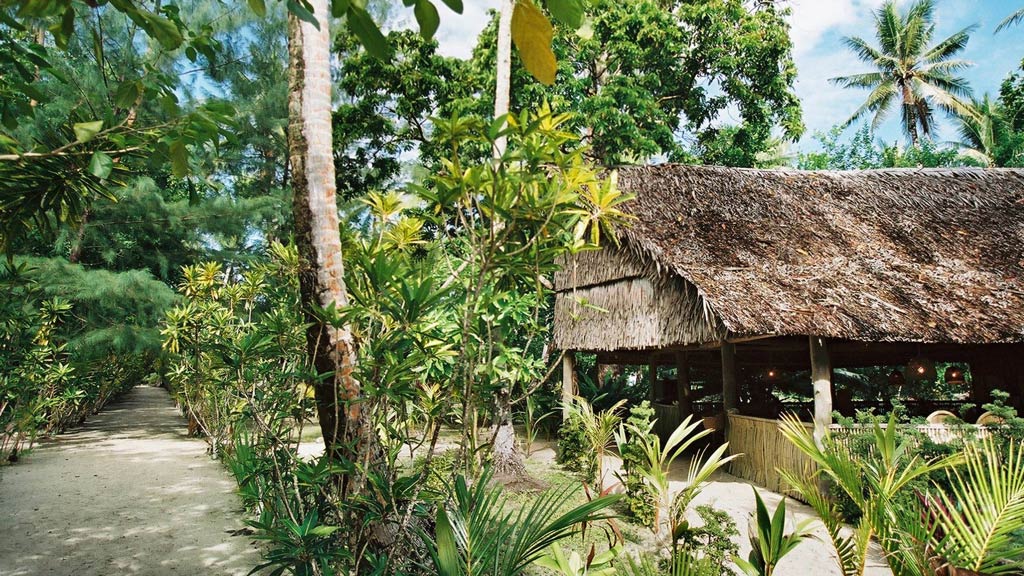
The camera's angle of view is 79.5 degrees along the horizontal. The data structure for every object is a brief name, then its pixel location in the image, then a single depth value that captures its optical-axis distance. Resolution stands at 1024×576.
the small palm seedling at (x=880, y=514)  2.51
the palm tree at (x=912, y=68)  22.41
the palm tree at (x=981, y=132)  19.43
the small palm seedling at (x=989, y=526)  2.39
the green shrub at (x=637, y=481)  5.57
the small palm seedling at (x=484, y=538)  2.12
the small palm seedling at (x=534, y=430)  8.90
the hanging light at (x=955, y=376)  8.64
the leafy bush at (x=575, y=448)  7.92
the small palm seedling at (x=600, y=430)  6.28
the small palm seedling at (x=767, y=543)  2.22
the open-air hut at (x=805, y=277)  6.85
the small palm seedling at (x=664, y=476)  4.16
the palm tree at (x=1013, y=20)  17.98
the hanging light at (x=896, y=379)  9.13
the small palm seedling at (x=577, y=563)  2.31
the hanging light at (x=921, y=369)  8.22
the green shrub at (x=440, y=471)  2.63
